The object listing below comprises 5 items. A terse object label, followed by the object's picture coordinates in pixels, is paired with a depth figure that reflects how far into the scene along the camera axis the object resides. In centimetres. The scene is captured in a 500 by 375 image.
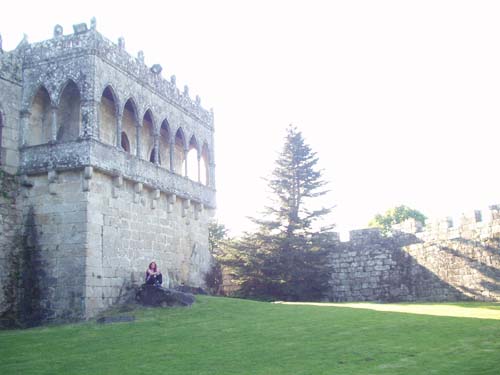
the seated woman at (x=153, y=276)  1966
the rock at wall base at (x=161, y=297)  1852
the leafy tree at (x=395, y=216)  6025
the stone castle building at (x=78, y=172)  1817
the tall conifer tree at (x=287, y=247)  2588
